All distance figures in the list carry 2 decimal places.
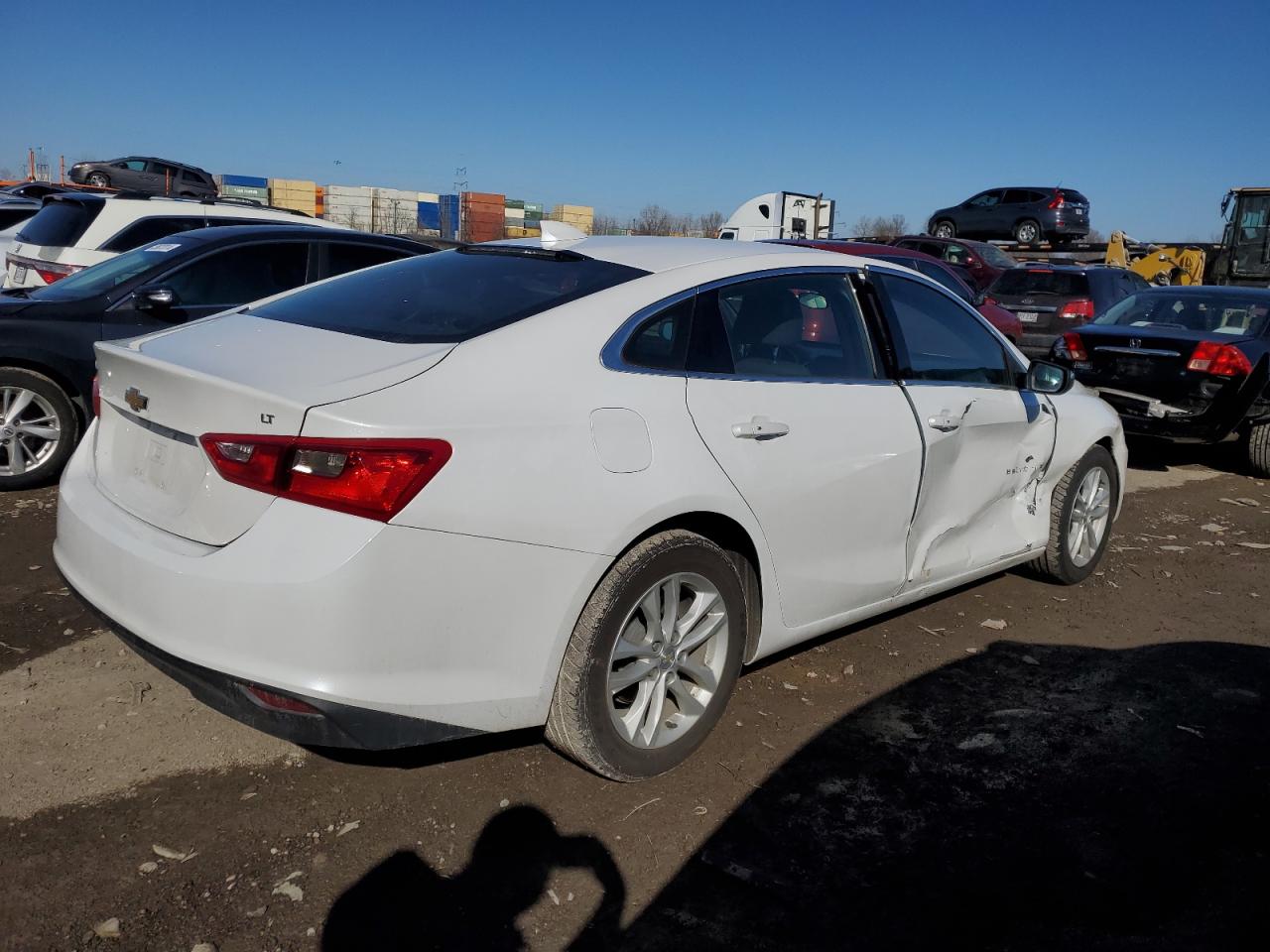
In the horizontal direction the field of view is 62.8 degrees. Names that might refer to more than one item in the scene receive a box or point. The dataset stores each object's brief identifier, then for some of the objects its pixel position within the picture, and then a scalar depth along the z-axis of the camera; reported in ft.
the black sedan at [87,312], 19.79
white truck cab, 85.51
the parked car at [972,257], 63.82
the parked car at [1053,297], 48.78
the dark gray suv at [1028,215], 83.51
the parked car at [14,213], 44.61
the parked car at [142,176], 107.24
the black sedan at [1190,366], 27.04
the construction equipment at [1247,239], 66.18
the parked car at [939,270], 41.60
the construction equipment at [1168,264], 72.59
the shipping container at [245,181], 154.10
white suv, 26.78
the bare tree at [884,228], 186.91
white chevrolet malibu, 8.23
